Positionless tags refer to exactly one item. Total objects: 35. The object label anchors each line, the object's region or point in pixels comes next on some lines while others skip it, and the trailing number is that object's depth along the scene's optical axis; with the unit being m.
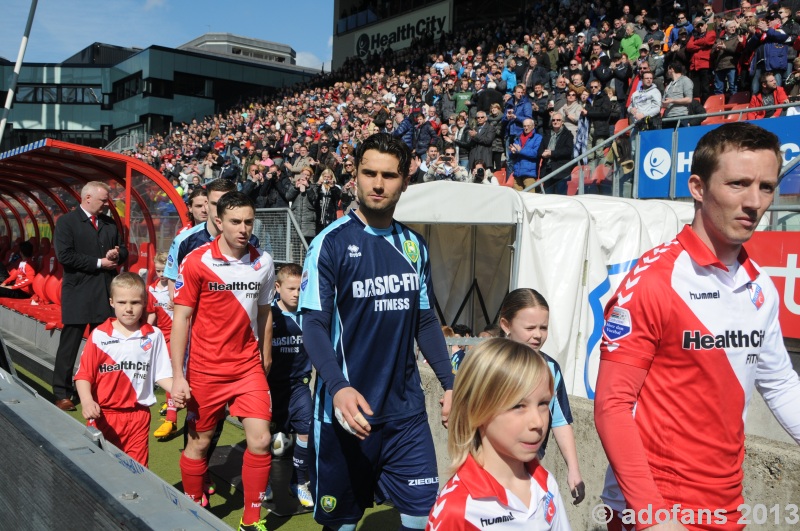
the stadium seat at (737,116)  10.60
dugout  9.12
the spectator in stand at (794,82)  11.38
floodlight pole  11.71
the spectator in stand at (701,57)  13.41
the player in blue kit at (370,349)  3.31
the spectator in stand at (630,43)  15.62
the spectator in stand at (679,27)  14.87
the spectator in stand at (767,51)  12.09
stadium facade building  53.38
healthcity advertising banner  32.38
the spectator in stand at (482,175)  13.55
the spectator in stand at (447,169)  13.93
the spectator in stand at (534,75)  16.86
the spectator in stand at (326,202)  14.46
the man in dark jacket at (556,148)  12.91
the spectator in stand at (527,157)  13.30
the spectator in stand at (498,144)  15.06
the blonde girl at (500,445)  2.25
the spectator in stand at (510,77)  17.95
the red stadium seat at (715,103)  13.03
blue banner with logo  10.89
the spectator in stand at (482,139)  14.93
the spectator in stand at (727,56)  13.02
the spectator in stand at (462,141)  15.48
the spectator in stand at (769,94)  11.47
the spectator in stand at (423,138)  16.84
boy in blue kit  5.60
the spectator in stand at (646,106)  11.79
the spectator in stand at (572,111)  13.79
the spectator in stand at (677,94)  12.01
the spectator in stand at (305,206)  14.38
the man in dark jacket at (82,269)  7.64
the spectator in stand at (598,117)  13.10
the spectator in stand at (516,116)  14.55
